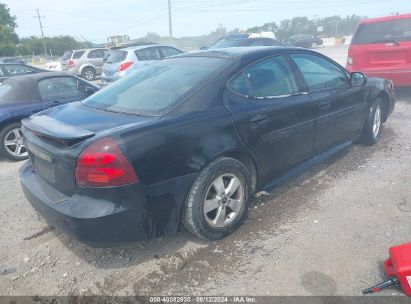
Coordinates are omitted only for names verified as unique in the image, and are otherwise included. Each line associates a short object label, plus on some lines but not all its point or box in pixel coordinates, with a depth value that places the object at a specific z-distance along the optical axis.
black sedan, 2.49
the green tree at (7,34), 52.08
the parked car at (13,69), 12.66
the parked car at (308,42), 35.34
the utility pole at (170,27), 33.05
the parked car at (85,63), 19.27
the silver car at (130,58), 12.22
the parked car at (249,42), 11.91
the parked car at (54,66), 21.01
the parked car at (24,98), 5.61
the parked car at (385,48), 7.30
